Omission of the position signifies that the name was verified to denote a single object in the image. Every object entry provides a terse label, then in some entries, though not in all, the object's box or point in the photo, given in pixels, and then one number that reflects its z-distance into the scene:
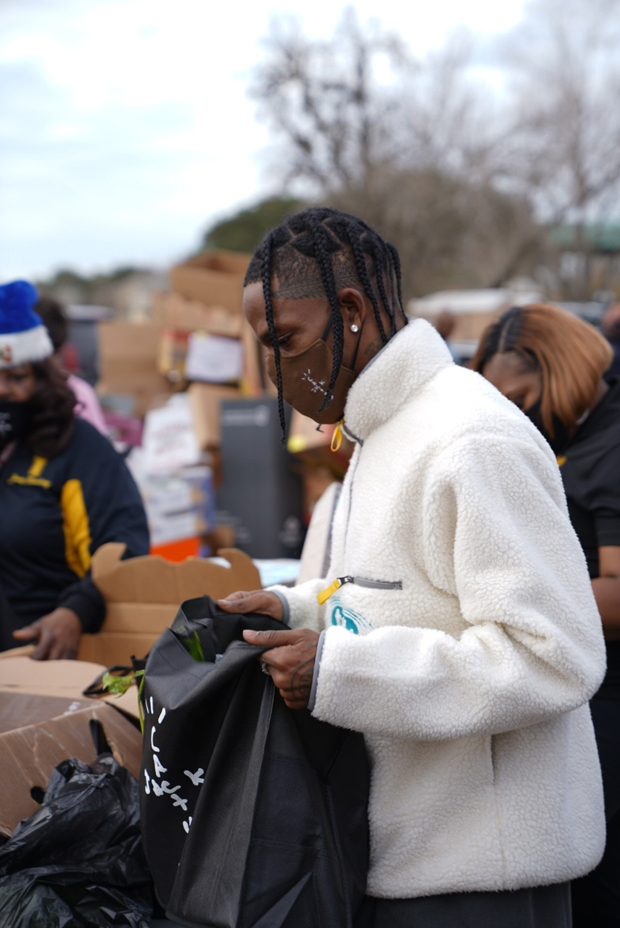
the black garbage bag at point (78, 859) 1.25
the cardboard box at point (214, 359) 6.23
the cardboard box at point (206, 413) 5.70
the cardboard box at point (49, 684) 1.62
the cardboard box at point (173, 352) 6.24
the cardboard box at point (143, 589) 1.95
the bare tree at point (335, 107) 12.89
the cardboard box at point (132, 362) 6.61
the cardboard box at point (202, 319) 6.34
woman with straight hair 1.59
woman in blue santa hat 2.20
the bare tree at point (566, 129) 16.78
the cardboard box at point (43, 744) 1.45
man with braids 0.97
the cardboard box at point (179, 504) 4.99
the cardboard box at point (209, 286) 6.43
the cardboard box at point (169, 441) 5.57
